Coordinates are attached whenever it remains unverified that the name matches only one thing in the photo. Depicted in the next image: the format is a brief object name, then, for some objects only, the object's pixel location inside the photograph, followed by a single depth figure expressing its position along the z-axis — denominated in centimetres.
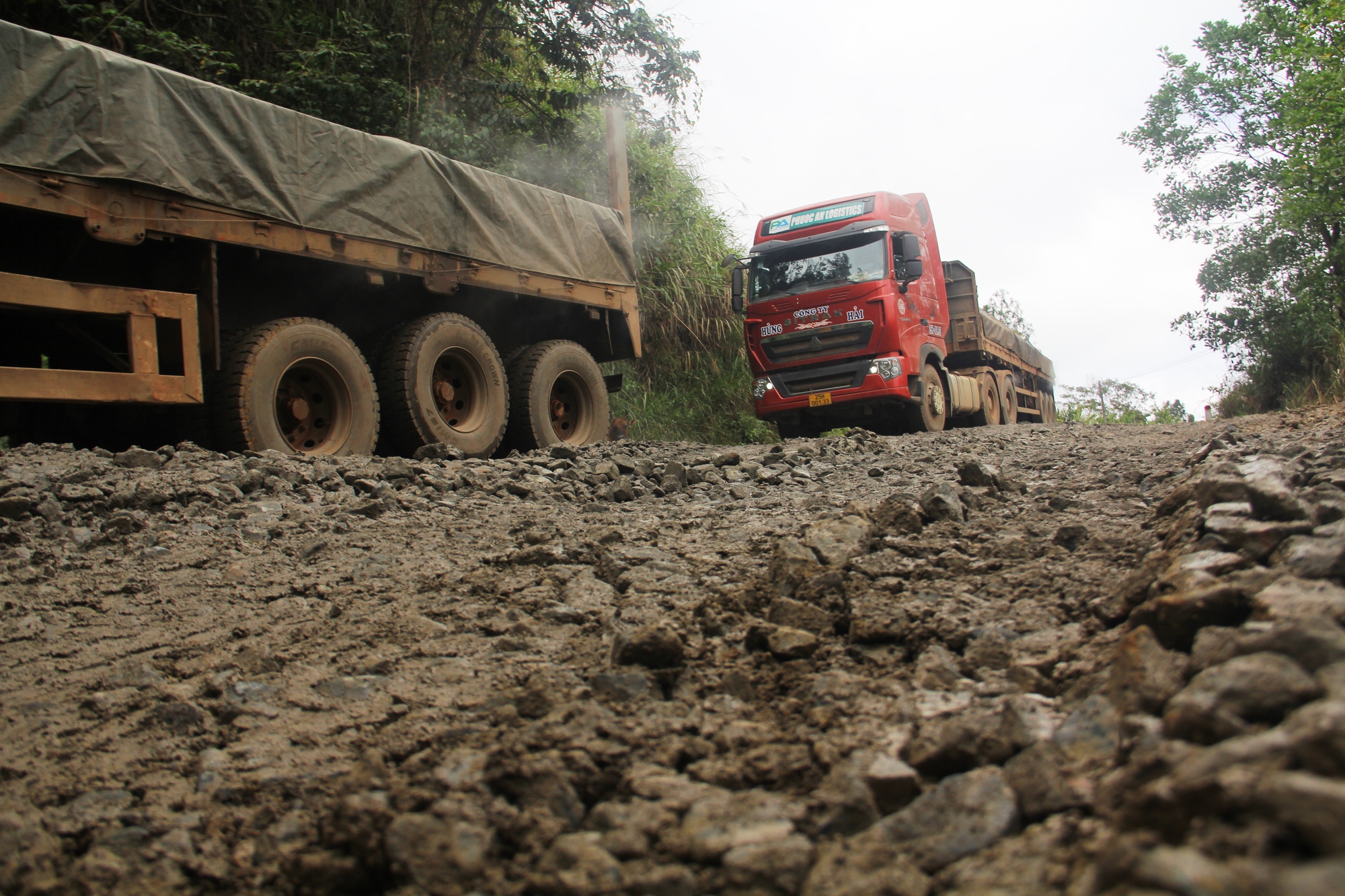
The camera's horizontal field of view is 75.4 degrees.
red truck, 1055
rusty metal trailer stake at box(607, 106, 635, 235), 1196
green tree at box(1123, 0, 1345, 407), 1506
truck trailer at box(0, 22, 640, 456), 466
